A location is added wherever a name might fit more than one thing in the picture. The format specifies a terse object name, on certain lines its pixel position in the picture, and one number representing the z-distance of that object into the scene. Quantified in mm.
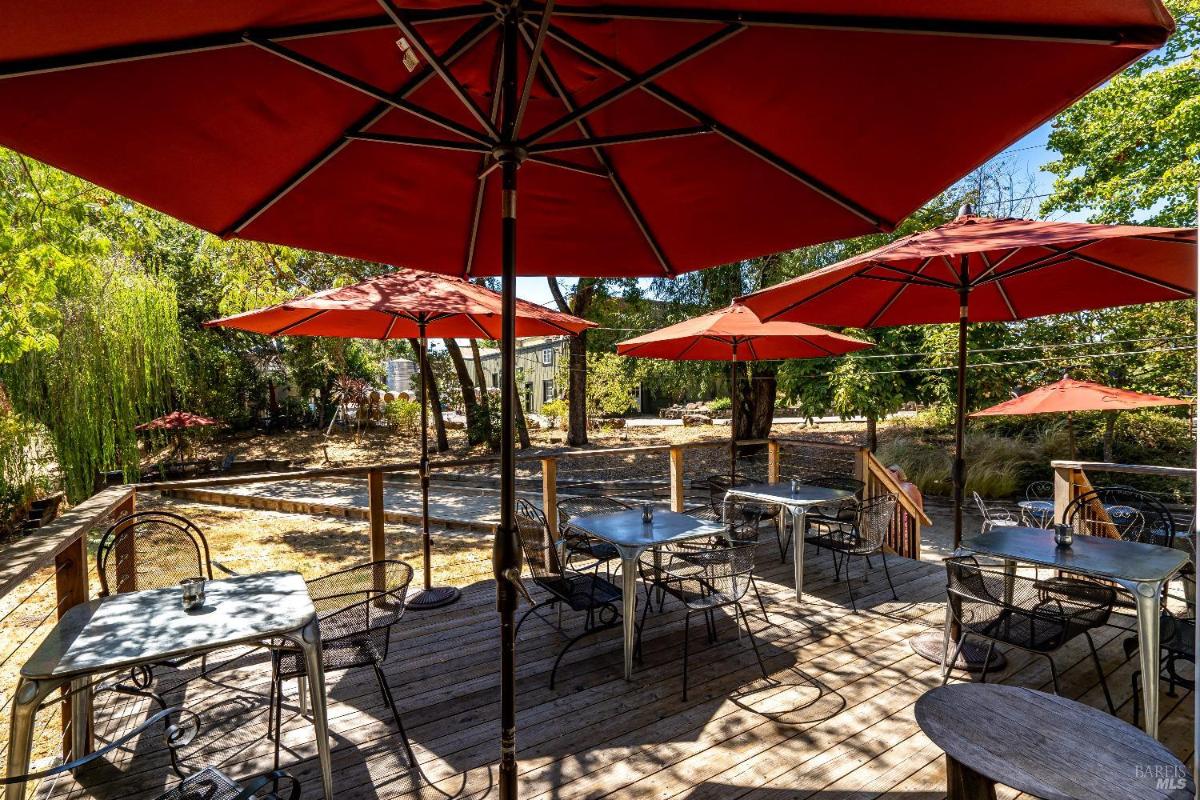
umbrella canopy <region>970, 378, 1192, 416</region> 7219
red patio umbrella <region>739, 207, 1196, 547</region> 2852
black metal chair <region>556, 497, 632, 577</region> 4352
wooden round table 1592
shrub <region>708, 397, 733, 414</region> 25172
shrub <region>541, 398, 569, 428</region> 21797
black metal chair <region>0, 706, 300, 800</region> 1555
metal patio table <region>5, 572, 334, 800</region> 1885
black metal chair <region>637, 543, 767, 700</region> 3383
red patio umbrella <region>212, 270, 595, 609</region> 3930
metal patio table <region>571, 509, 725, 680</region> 3523
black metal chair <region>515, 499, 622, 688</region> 3543
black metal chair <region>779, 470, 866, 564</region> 5324
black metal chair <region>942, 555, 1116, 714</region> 2930
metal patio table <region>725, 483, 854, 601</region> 4688
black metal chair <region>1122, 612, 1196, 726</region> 3021
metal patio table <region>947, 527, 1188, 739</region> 2844
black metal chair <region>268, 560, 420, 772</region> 2625
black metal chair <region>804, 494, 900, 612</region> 4719
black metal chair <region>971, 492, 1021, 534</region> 6552
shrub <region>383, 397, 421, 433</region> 21359
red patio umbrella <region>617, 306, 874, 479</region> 5344
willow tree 8992
